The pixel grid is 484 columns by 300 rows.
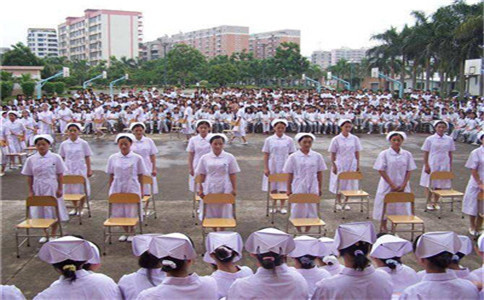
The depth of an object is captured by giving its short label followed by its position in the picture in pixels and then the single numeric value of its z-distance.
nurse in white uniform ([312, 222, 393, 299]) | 3.27
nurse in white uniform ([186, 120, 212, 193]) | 8.74
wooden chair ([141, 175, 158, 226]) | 8.05
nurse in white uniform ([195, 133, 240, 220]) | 7.00
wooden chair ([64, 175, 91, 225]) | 8.05
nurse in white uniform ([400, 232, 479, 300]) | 3.22
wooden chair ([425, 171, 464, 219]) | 8.36
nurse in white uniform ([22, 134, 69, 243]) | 7.10
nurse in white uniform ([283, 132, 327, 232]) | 7.29
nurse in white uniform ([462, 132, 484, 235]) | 7.23
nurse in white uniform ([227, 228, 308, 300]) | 3.26
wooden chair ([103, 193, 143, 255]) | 6.74
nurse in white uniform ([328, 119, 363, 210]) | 9.02
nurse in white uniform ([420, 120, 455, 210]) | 8.95
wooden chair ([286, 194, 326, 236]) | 6.81
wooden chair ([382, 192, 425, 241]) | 6.91
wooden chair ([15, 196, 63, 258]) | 6.51
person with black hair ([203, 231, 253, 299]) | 3.71
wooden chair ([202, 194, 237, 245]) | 6.69
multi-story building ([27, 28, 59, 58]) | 139.25
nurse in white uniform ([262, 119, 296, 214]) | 8.91
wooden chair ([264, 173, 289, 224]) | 8.37
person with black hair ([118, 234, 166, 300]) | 3.58
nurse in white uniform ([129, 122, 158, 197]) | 8.84
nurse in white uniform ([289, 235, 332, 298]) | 3.75
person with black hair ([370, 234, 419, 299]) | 3.76
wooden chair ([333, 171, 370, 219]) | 8.40
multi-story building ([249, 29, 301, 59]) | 130.25
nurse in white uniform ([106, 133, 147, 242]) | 7.22
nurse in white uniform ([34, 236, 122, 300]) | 3.28
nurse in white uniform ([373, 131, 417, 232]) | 7.42
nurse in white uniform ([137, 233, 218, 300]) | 3.19
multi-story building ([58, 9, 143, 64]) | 106.06
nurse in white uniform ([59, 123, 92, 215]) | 8.82
